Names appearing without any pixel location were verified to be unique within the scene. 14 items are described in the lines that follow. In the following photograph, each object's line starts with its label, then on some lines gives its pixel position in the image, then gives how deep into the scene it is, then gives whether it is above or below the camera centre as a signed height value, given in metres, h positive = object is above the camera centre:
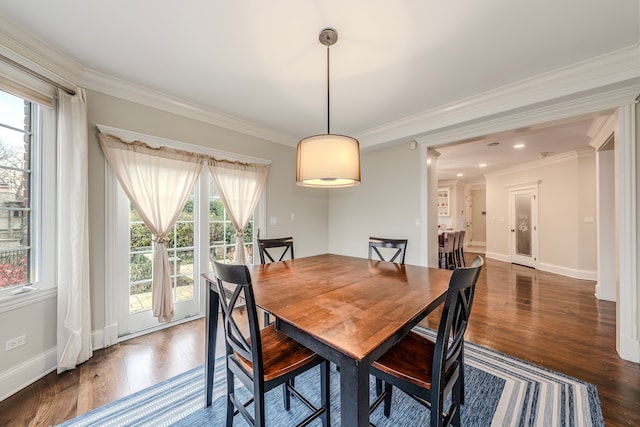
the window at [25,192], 1.73 +0.18
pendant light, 1.62 +0.40
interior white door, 5.55 -0.30
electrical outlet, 1.67 -0.90
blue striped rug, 1.45 -1.25
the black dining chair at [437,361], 1.00 -0.73
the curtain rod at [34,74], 1.61 +1.04
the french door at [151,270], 2.41 -0.60
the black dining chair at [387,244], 2.47 -0.31
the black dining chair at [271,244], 2.46 -0.31
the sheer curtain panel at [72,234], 1.91 -0.15
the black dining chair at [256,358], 1.05 -0.72
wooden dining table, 0.82 -0.45
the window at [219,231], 3.03 -0.21
